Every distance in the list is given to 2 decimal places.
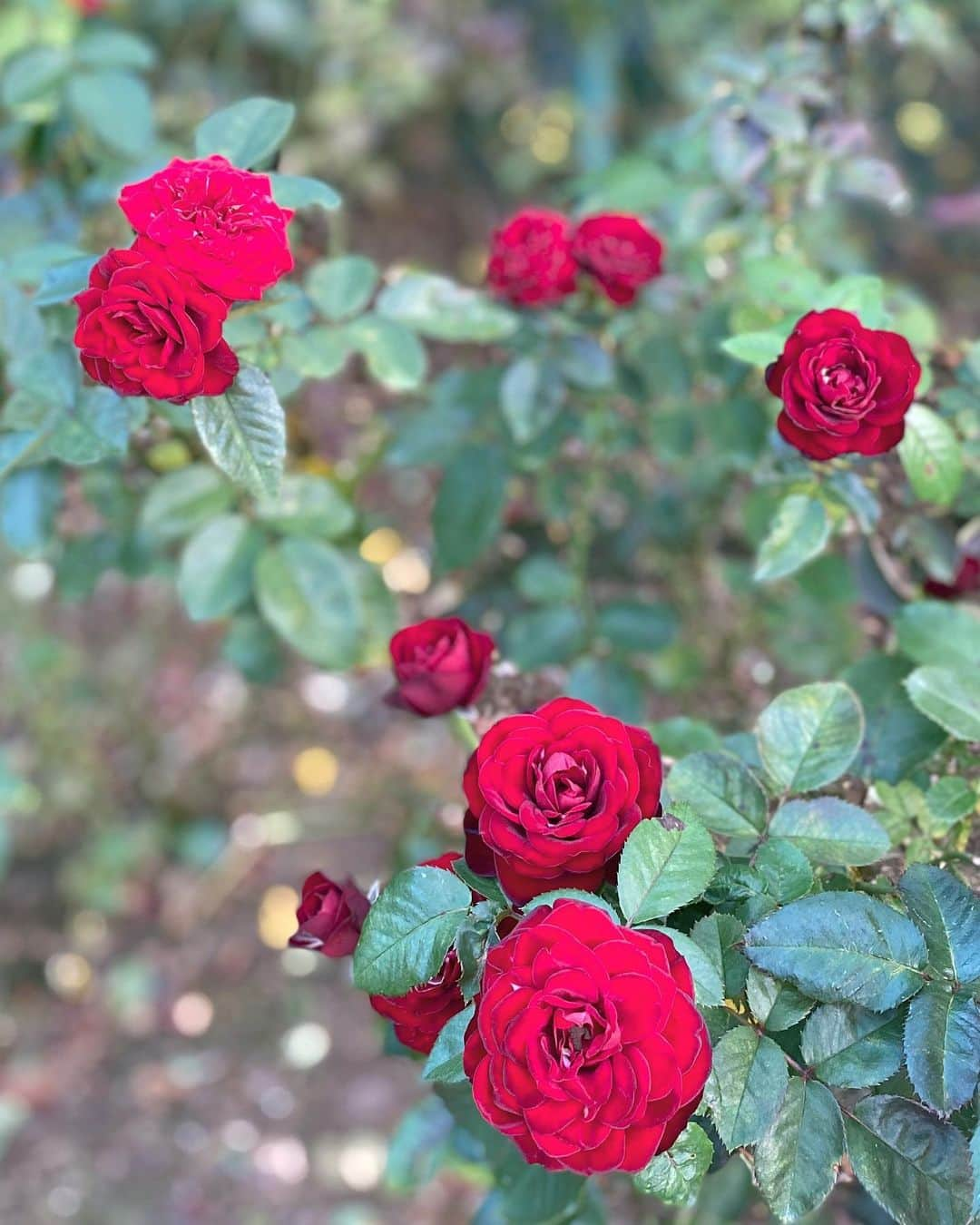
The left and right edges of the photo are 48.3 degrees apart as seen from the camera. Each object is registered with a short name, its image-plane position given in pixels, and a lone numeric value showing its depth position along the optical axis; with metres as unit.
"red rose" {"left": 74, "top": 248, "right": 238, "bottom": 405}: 0.68
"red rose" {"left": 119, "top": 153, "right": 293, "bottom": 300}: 0.70
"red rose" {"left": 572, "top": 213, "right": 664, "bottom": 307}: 1.03
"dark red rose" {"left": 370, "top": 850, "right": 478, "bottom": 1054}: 0.67
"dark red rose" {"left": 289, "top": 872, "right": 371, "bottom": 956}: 0.71
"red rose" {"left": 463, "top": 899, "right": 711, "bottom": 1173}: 0.52
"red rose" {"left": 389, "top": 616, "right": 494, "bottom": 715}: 0.80
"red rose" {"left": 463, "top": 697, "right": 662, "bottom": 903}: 0.60
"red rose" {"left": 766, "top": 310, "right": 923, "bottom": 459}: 0.76
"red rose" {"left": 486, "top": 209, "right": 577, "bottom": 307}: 1.04
